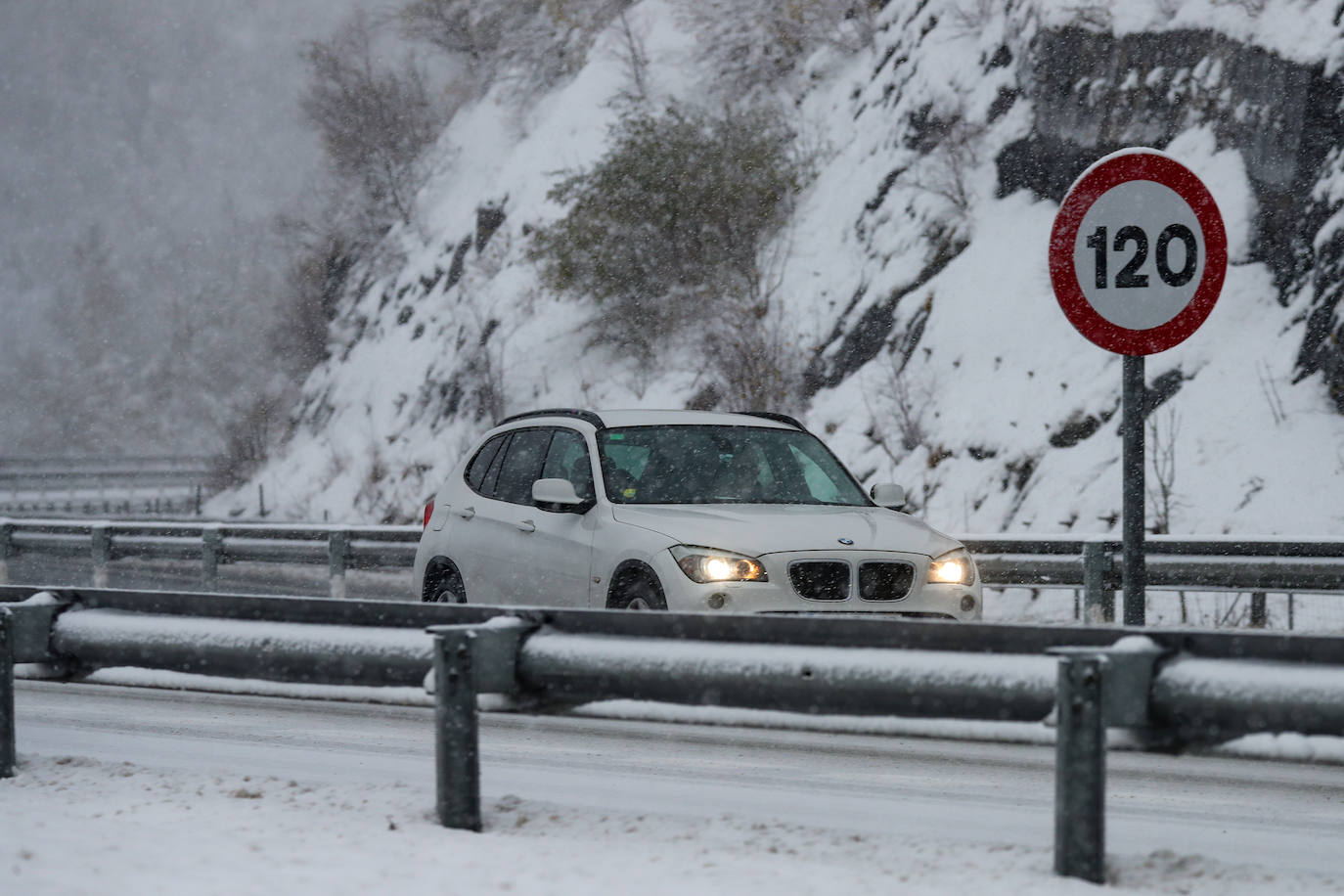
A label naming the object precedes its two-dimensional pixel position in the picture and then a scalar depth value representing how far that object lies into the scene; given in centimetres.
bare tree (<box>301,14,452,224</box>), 8994
